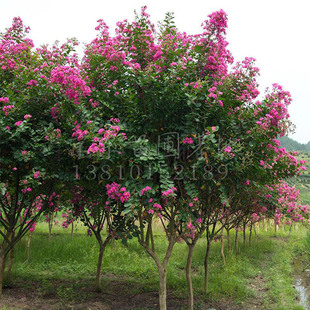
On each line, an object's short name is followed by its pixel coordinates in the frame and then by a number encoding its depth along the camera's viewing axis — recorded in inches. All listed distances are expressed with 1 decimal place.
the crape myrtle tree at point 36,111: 175.0
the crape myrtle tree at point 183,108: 167.3
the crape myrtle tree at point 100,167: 153.1
